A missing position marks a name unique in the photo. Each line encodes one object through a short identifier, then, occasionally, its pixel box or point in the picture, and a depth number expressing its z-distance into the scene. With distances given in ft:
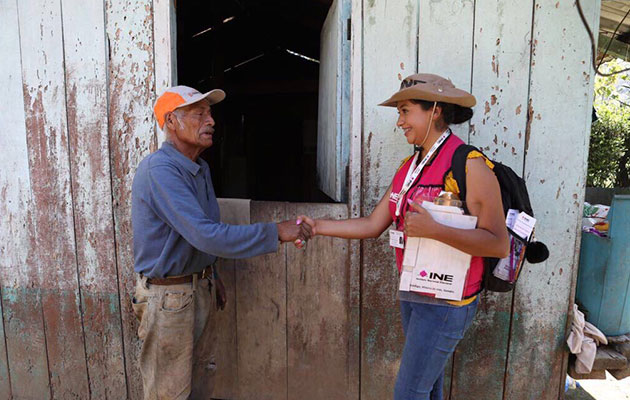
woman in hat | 5.01
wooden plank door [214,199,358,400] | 7.92
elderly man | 5.74
